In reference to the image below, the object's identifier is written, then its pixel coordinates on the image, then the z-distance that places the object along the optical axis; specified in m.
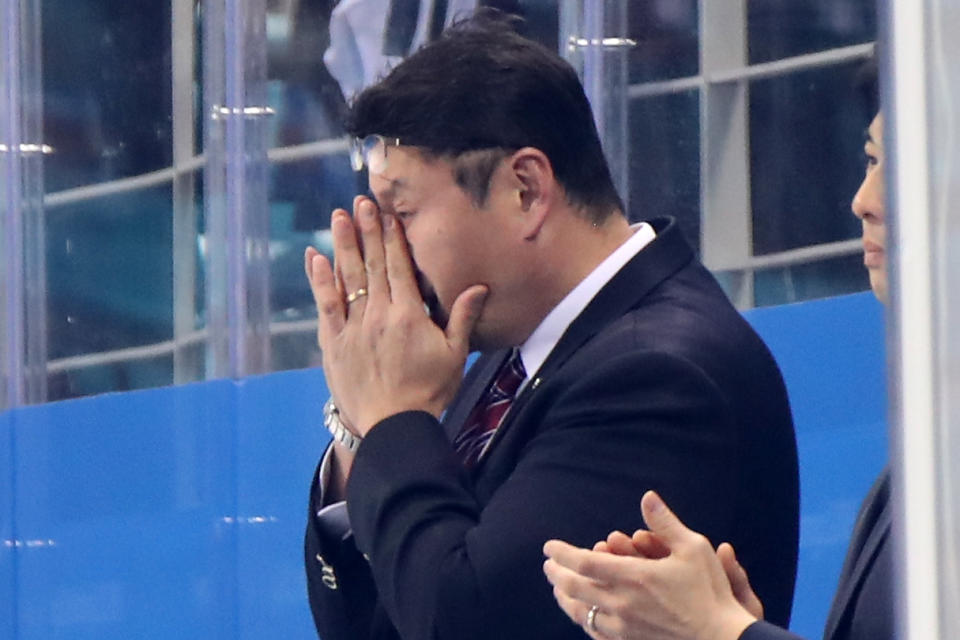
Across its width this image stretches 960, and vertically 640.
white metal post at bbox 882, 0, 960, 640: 6.09
